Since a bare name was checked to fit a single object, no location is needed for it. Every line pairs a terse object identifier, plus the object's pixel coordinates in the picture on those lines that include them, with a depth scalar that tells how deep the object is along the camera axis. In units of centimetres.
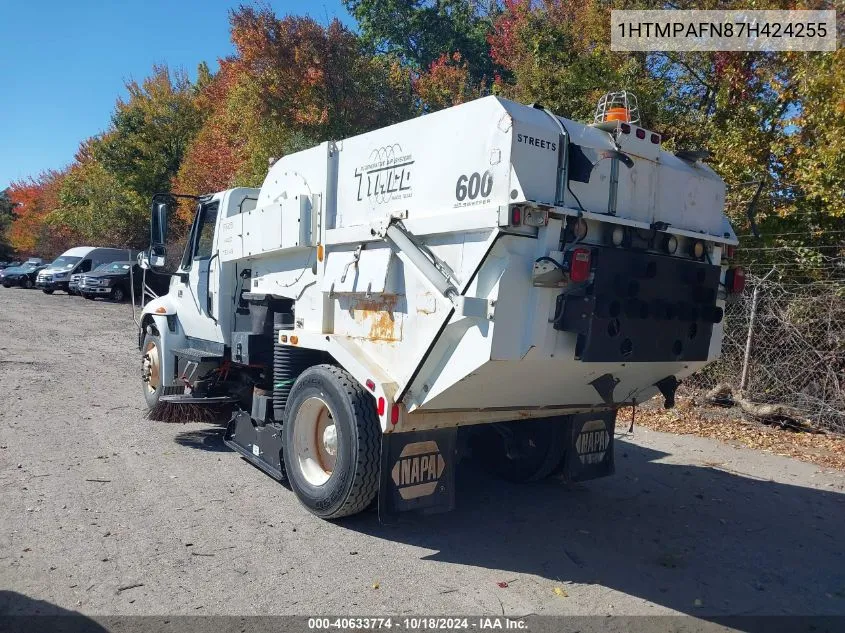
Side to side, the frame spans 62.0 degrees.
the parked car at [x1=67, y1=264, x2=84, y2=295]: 2698
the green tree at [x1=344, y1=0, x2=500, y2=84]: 2931
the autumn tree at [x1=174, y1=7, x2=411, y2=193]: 1816
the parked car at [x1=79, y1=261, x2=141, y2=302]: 2566
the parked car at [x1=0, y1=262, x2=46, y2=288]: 3334
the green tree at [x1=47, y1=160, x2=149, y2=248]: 3156
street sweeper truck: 406
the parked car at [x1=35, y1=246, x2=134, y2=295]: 2838
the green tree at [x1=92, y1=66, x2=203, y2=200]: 3100
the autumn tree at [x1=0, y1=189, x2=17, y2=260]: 5756
